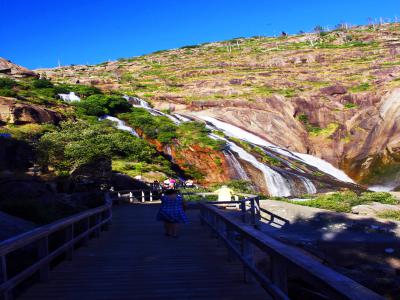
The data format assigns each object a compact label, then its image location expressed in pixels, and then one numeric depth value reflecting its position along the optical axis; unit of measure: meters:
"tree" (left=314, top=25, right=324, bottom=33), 129.88
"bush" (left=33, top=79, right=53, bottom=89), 57.84
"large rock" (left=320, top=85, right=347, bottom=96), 65.56
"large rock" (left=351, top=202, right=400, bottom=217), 23.41
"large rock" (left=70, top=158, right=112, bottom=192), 27.16
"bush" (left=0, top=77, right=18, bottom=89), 50.18
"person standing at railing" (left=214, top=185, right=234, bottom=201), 18.84
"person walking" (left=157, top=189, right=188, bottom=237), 11.06
